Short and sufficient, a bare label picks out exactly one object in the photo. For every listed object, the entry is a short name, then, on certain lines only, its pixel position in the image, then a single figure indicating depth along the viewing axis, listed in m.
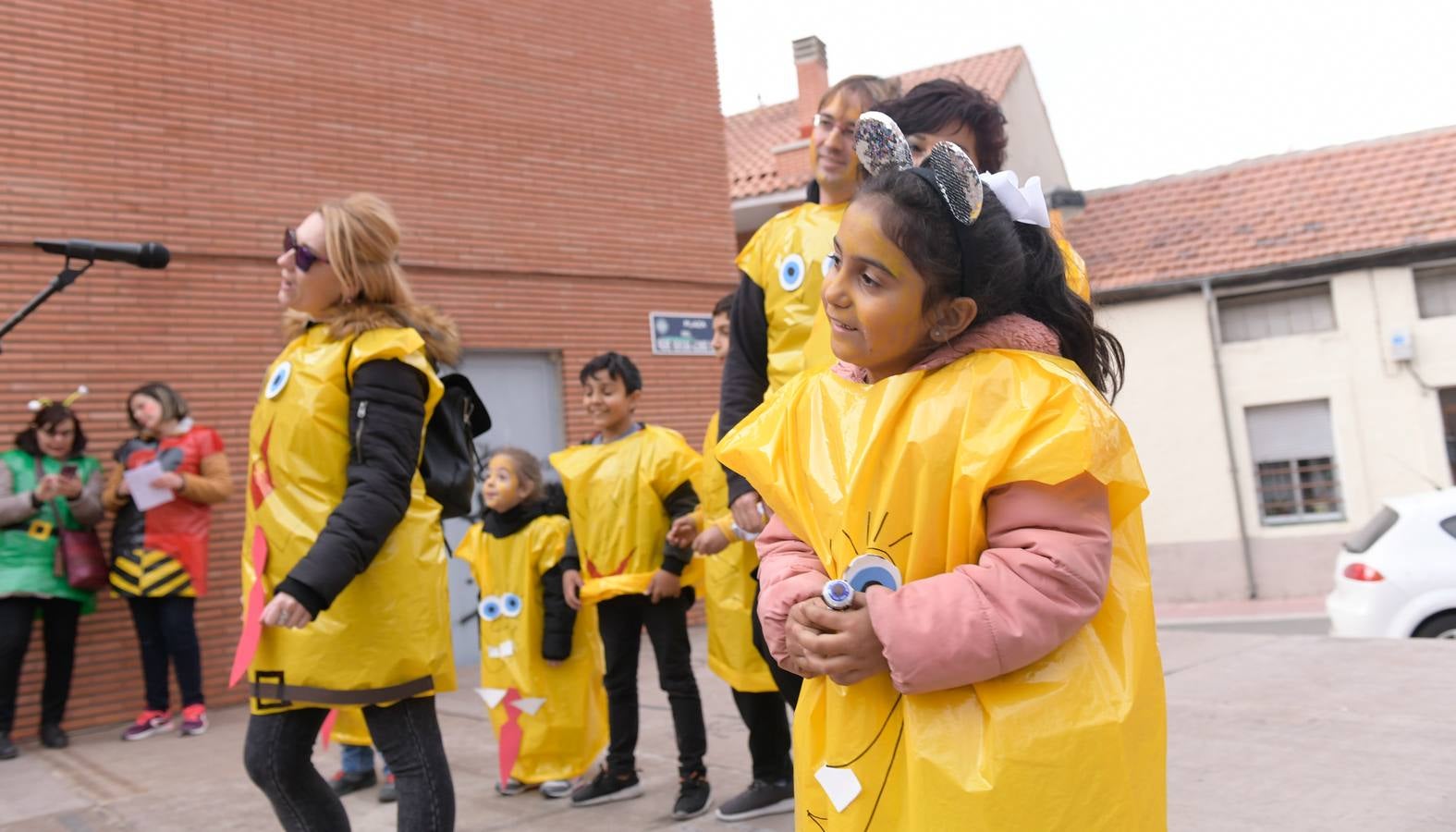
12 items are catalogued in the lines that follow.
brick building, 6.89
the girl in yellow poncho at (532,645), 4.55
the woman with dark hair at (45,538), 5.85
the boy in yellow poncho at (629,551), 4.35
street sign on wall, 9.80
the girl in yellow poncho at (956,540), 1.49
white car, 6.85
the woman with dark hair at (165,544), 6.28
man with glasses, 3.03
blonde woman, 2.70
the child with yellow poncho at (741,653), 3.91
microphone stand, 3.92
